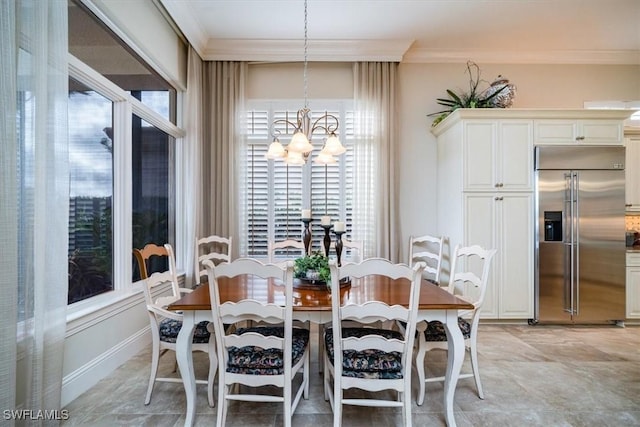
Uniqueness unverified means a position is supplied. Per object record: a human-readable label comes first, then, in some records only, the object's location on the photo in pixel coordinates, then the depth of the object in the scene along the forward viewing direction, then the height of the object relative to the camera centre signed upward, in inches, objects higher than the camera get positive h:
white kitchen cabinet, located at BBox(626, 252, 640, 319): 139.2 -26.0
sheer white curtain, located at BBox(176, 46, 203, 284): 139.0 +20.2
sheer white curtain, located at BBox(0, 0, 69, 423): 56.6 +2.3
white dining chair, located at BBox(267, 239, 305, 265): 128.0 -12.5
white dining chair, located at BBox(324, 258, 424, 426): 59.8 -26.2
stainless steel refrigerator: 133.1 -4.6
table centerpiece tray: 81.8 -18.2
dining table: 65.7 -19.7
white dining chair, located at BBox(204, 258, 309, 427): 60.7 -26.3
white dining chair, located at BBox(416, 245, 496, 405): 81.2 -31.5
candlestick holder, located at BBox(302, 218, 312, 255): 92.4 -7.3
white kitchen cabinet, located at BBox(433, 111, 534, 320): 134.6 +5.5
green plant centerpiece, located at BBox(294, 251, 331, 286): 82.6 -14.7
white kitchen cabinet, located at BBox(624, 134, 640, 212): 146.8 +21.1
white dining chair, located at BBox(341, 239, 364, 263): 130.6 -12.9
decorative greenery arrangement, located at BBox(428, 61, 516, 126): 138.8 +53.3
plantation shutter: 156.1 +14.6
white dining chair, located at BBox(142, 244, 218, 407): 76.7 -30.9
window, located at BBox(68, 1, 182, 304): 87.7 +18.9
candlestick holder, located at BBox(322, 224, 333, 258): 90.0 -6.5
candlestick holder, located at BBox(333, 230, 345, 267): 86.9 -8.2
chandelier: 88.3 +18.8
